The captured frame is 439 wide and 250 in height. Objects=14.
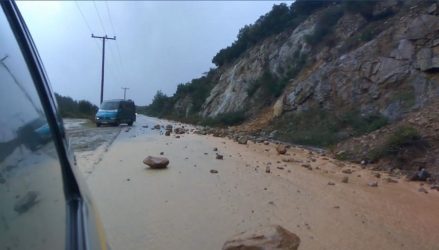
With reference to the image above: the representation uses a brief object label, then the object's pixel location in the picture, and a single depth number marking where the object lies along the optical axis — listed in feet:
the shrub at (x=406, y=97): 50.55
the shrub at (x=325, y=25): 90.58
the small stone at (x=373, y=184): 30.19
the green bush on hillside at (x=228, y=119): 102.06
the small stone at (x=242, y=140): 56.50
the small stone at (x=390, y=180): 31.96
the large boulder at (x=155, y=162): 34.42
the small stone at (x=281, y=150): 46.28
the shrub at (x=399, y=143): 37.99
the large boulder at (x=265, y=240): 14.67
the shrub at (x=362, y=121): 49.75
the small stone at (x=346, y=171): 35.31
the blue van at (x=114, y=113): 94.43
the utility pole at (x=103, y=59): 160.95
